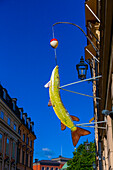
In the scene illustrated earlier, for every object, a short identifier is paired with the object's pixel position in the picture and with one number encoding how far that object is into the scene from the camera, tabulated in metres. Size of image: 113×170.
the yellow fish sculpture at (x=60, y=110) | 9.45
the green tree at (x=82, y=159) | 50.01
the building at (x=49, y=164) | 117.06
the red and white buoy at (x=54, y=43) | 9.94
